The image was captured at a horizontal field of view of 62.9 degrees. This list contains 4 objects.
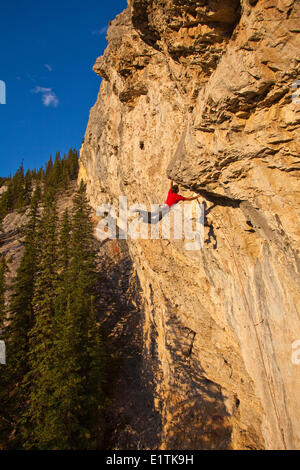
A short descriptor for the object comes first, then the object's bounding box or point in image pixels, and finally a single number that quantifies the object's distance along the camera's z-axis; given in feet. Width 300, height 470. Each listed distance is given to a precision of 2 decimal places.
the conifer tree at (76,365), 40.24
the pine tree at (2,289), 54.49
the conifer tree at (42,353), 40.91
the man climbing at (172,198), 30.04
